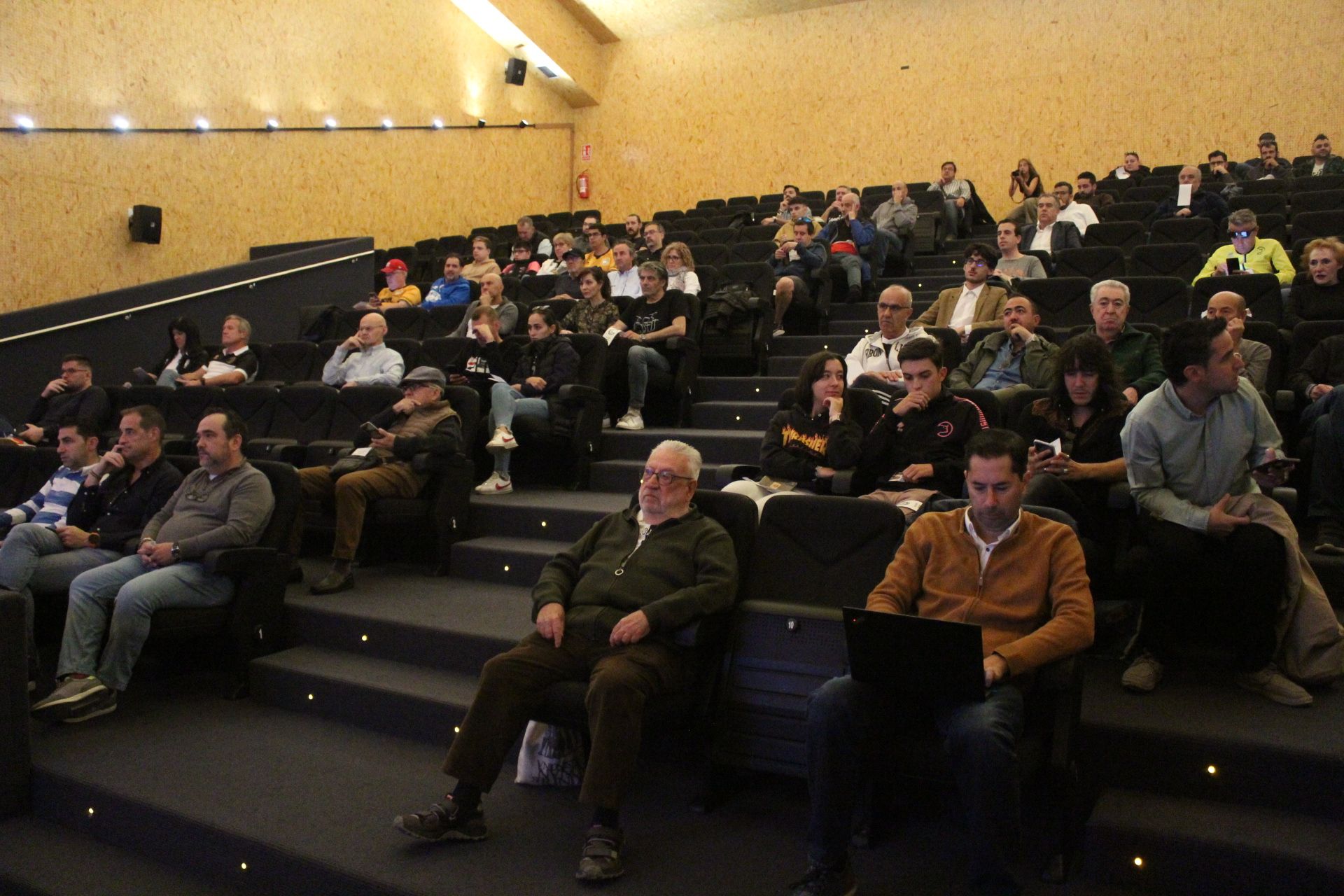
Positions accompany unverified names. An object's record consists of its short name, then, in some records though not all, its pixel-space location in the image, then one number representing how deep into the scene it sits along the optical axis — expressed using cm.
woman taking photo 939
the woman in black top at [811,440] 333
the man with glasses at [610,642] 227
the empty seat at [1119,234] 665
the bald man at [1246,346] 368
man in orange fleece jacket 193
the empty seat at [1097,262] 569
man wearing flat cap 375
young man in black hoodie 316
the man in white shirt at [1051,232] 687
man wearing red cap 734
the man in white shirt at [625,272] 643
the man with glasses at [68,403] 523
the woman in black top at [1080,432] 280
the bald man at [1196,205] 716
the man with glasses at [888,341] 423
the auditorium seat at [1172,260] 577
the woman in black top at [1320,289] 433
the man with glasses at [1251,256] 546
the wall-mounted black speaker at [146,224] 730
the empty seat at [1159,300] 462
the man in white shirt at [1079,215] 739
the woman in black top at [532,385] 446
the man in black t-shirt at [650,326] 504
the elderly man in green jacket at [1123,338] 358
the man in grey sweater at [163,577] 315
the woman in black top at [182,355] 597
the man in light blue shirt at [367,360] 504
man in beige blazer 480
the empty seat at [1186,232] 653
